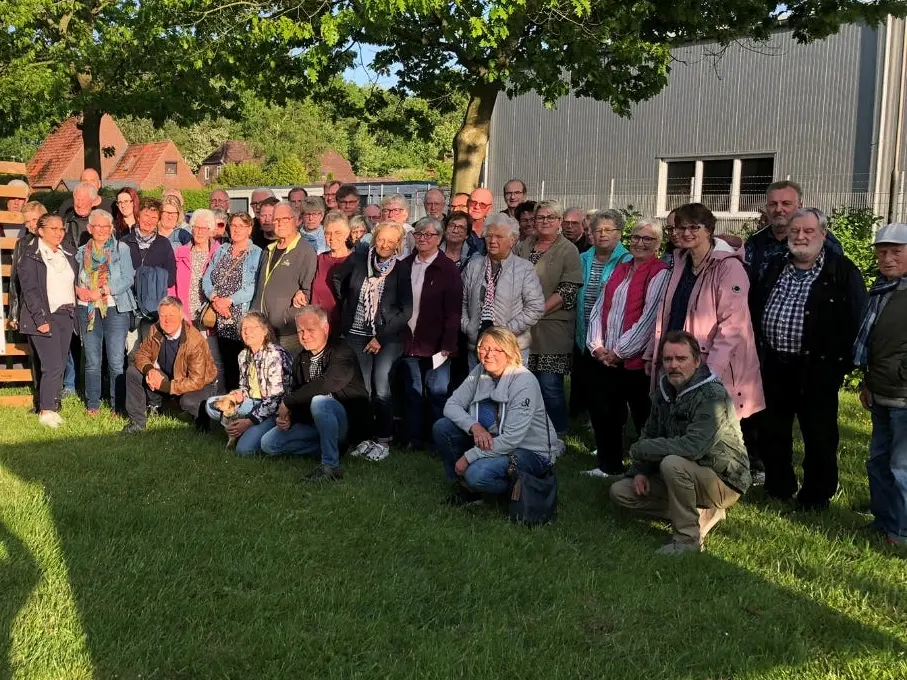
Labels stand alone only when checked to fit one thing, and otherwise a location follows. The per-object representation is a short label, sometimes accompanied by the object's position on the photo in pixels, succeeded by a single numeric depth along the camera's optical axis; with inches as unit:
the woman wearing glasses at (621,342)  241.9
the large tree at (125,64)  515.8
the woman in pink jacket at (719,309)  214.5
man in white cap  194.7
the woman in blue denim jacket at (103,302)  315.0
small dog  274.1
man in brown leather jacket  297.7
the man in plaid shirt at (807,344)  211.8
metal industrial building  724.0
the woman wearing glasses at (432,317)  270.7
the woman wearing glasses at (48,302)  309.6
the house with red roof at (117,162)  1990.7
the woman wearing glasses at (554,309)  268.1
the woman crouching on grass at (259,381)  268.8
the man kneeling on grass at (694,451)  194.4
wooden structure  339.9
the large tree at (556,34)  429.1
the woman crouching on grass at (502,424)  213.6
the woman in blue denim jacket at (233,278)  297.4
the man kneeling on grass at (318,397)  255.6
